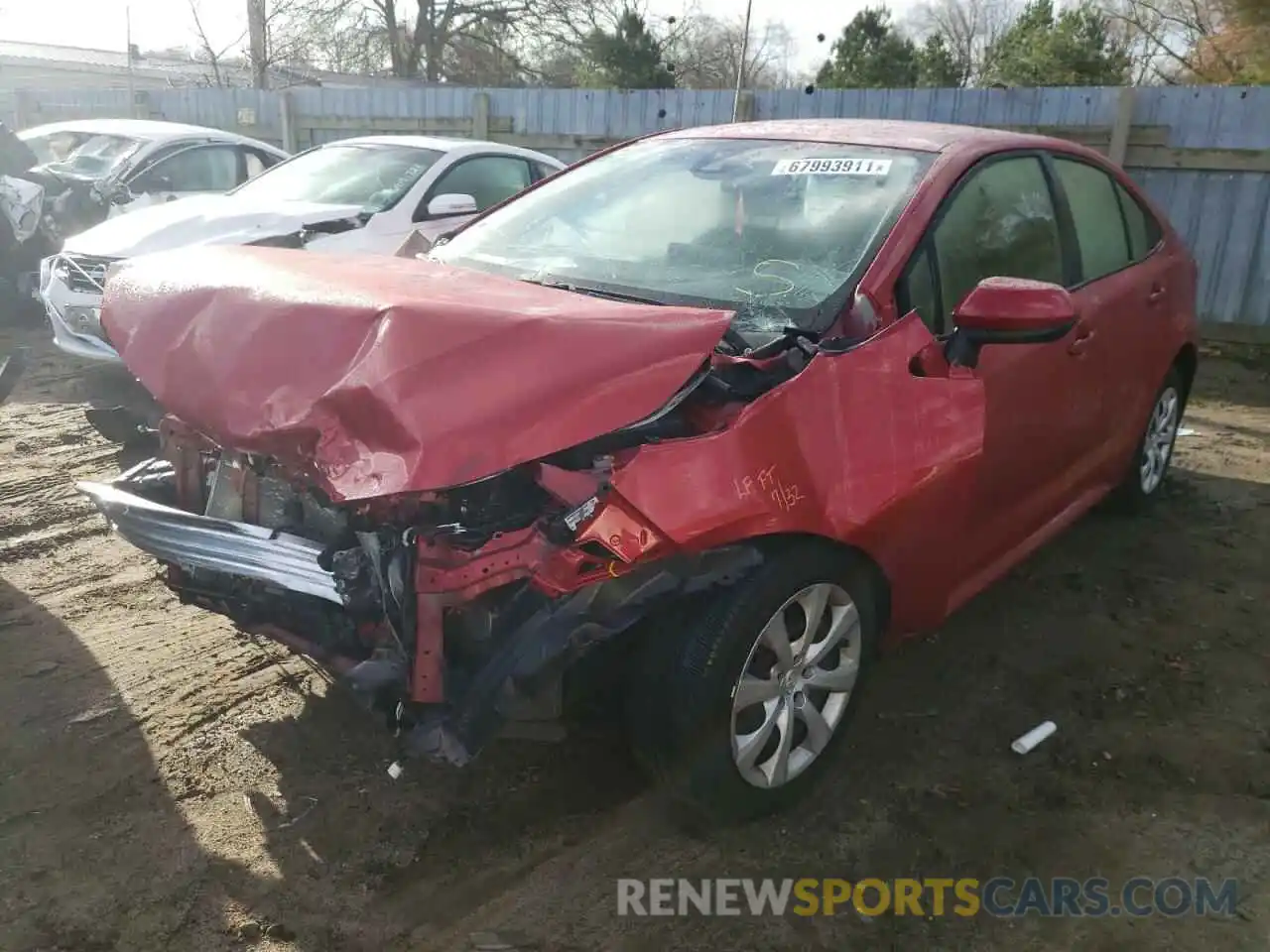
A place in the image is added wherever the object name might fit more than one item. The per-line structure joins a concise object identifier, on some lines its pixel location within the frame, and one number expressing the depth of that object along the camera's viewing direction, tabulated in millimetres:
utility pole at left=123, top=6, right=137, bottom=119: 15070
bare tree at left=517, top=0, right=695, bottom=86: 28936
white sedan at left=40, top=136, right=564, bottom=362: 6219
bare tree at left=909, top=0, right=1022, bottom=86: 37375
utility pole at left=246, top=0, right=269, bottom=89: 19453
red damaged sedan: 2232
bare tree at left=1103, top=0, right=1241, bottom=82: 22188
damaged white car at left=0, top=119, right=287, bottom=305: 8273
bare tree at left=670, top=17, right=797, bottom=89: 34594
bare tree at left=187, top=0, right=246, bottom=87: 22181
